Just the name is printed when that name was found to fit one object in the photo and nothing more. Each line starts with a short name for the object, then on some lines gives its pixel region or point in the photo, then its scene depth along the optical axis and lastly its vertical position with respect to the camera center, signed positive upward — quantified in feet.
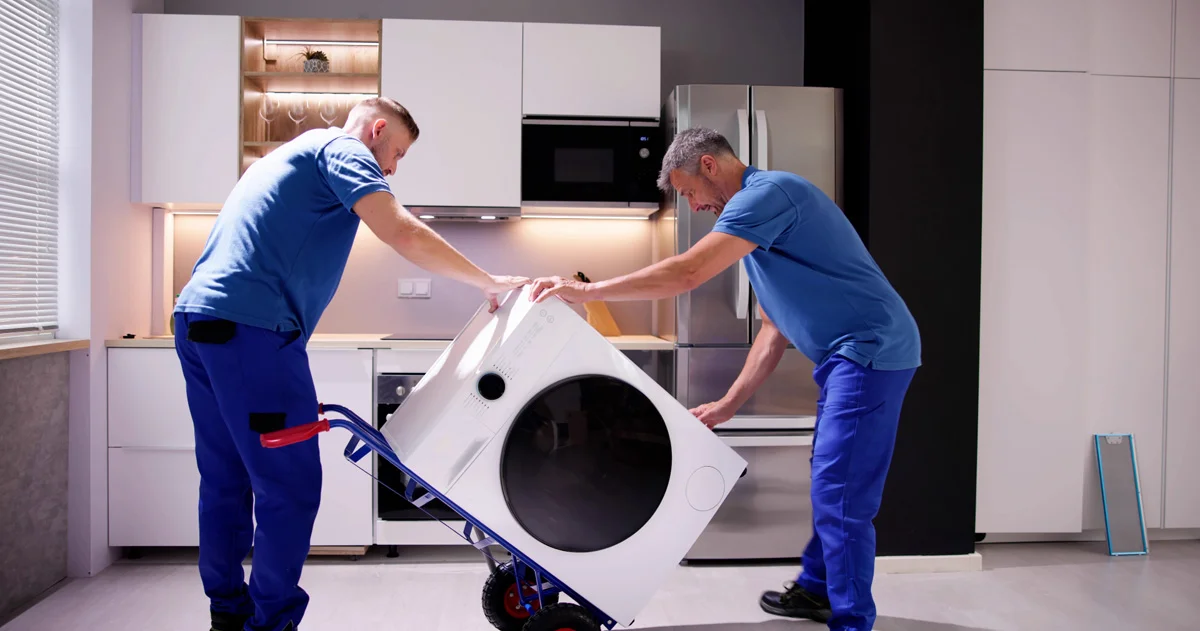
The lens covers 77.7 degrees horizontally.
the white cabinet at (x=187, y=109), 9.53 +2.48
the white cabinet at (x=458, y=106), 9.75 +2.61
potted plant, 10.05 +3.27
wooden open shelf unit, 9.86 +3.01
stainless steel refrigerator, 9.20 -0.66
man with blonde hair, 5.37 -0.02
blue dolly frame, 4.85 -1.68
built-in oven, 9.10 -2.09
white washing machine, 5.08 -1.02
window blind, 7.74 +1.48
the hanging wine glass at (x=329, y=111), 10.21 +2.64
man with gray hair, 5.93 -0.05
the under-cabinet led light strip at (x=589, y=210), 9.91 +1.33
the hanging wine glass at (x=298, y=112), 10.25 +2.64
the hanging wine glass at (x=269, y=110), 10.25 +2.67
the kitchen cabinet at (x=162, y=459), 8.93 -1.88
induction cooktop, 10.19 -0.46
